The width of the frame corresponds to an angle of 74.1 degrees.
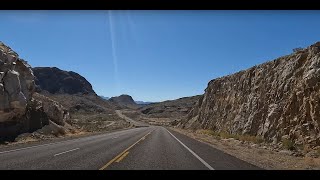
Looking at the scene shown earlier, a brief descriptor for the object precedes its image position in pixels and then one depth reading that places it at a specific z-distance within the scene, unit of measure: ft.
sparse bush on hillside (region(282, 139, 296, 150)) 38.63
